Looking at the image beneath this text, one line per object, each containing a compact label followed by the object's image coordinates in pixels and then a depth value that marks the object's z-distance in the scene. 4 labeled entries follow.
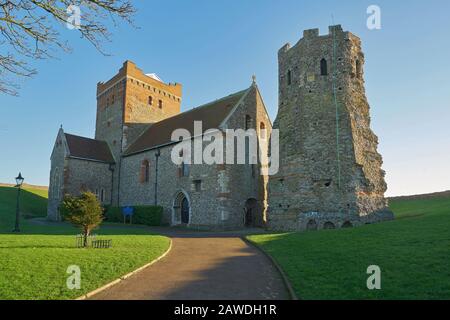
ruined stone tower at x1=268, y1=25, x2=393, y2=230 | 19.22
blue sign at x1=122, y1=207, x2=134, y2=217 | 28.36
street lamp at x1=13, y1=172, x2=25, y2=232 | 20.56
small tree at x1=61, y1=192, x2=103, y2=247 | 13.06
